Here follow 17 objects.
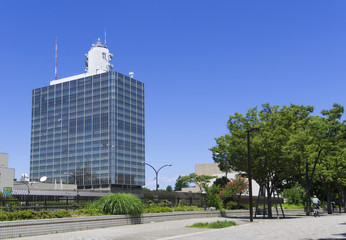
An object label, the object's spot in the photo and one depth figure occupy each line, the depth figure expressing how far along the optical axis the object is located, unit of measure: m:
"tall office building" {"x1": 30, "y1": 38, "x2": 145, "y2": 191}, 148.81
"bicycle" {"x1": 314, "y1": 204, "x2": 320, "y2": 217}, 34.44
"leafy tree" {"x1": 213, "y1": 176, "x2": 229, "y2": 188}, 66.11
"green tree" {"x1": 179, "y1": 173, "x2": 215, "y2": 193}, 111.12
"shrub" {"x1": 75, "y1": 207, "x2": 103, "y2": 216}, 21.52
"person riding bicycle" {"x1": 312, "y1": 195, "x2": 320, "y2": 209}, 34.06
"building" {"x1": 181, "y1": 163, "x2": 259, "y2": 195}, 124.20
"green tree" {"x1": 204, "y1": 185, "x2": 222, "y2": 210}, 34.71
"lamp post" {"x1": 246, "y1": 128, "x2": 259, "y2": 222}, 26.34
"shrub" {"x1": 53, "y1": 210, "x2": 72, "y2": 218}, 19.80
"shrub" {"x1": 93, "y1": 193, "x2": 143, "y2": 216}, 22.70
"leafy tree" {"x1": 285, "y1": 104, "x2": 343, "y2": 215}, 32.31
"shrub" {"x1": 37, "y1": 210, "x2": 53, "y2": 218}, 19.08
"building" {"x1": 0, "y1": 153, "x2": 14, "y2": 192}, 72.31
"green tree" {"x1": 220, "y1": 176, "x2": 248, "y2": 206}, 41.25
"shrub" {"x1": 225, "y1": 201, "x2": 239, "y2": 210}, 39.28
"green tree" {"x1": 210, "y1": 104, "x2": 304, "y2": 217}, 31.92
